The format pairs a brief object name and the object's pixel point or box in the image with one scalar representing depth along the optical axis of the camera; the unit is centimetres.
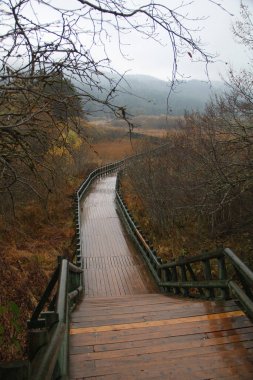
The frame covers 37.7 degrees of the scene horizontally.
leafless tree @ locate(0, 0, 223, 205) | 258
